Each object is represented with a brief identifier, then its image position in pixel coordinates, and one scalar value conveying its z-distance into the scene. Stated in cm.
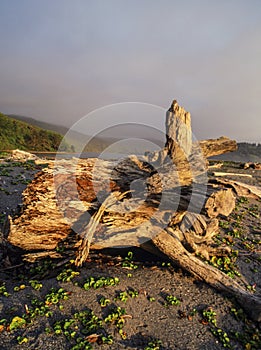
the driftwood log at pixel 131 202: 641
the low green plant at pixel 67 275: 595
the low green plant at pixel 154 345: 439
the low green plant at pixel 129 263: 686
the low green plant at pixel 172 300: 576
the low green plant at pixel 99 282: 576
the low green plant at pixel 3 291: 542
